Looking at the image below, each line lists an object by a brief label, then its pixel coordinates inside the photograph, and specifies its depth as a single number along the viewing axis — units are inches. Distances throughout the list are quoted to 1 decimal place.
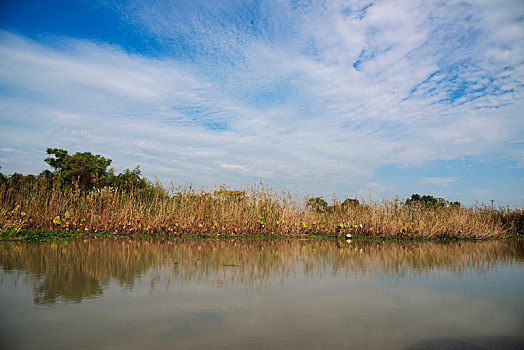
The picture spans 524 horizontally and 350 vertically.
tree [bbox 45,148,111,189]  651.5
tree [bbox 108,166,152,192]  666.6
